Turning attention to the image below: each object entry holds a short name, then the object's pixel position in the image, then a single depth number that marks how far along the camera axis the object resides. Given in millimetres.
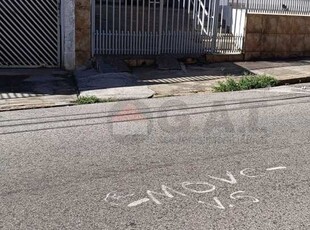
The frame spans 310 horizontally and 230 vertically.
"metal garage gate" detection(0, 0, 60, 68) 7601
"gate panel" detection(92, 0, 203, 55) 7892
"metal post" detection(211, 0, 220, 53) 8431
